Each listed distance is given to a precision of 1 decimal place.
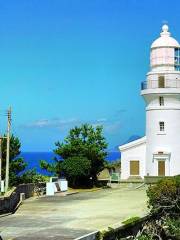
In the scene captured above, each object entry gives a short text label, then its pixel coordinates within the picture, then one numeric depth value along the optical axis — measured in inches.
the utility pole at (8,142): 1213.8
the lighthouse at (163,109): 1642.5
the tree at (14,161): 1384.1
